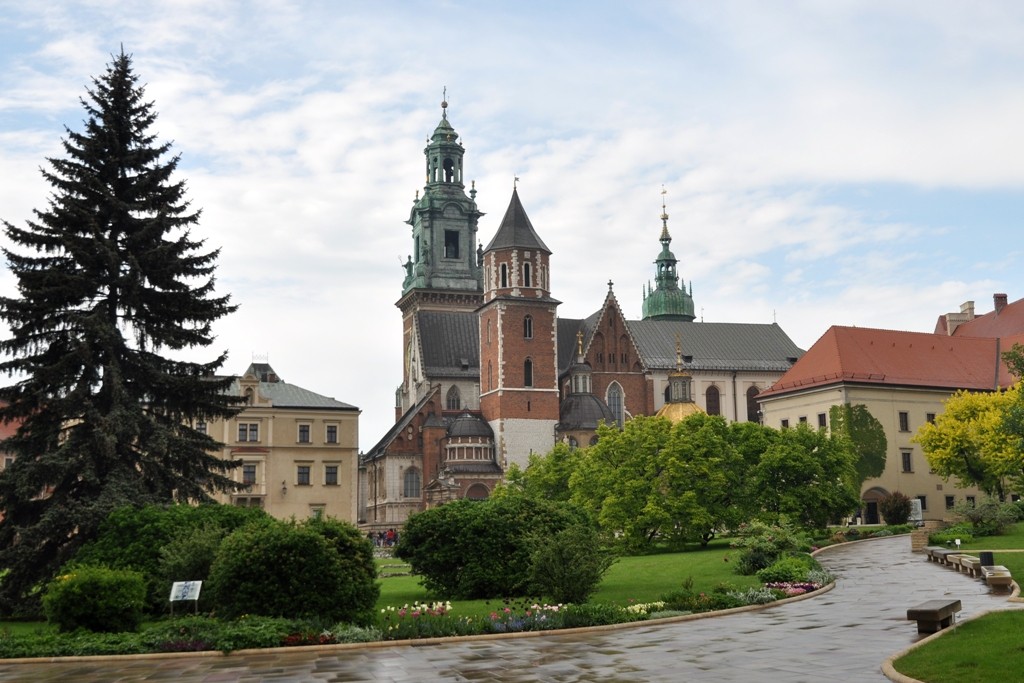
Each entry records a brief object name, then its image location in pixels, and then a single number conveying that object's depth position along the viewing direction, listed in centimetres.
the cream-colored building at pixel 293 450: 7375
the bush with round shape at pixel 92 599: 2309
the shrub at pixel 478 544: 3103
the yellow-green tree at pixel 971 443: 5931
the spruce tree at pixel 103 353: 2998
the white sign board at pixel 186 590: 2358
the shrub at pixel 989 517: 4519
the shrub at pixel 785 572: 3067
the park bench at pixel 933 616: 1964
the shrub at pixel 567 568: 2691
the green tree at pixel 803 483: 5228
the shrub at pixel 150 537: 2716
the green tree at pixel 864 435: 7169
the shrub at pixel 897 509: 6006
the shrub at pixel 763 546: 3459
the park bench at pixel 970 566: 3119
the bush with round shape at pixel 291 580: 2366
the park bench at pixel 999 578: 2638
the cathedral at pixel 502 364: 9069
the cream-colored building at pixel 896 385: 7288
